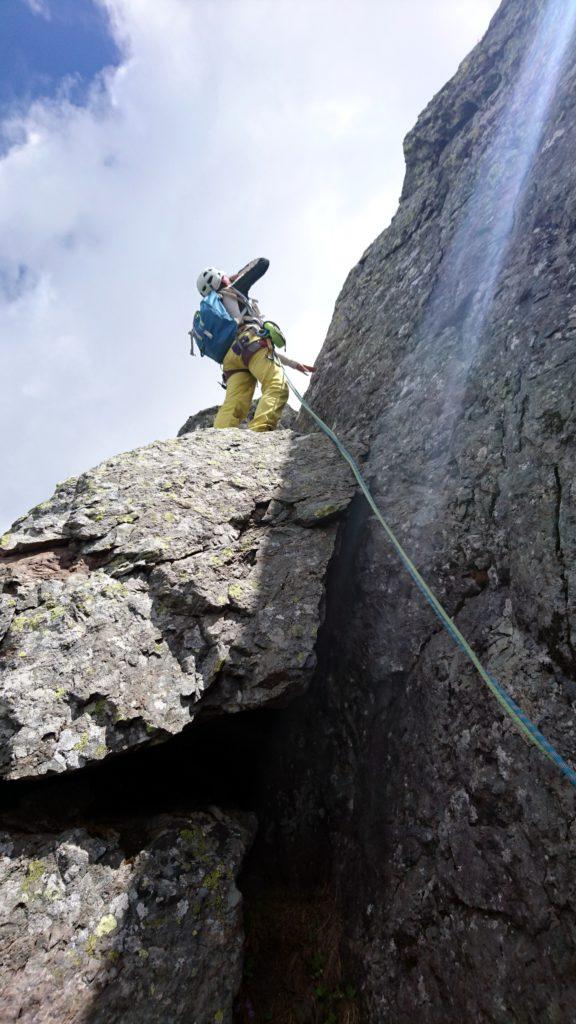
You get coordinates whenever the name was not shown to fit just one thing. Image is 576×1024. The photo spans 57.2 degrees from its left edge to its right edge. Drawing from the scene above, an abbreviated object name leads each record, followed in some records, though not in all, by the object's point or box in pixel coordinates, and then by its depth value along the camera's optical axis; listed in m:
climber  9.70
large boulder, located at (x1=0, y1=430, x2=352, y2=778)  4.41
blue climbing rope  3.25
